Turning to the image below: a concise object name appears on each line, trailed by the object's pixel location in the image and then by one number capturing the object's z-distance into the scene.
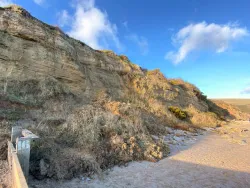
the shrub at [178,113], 16.34
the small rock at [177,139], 9.78
